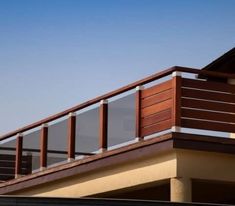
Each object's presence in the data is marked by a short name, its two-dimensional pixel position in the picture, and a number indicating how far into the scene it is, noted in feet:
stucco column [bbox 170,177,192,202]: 48.19
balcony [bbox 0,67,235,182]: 48.49
